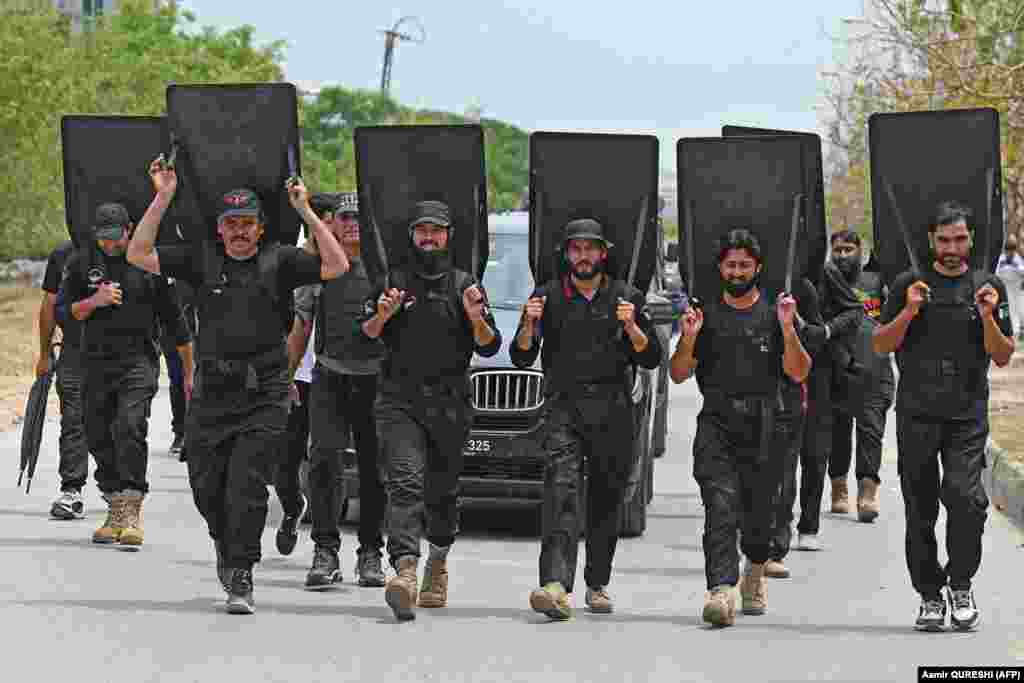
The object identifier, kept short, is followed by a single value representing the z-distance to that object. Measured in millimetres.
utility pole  82438
